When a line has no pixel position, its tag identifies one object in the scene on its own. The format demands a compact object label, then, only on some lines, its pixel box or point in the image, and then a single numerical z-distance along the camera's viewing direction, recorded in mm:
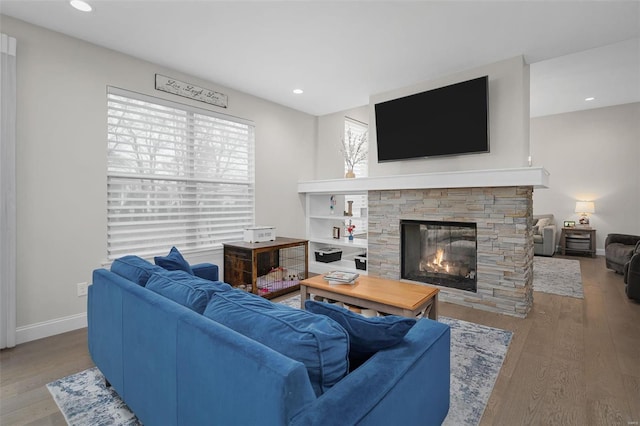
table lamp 6062
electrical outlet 2871
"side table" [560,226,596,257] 6039
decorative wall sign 3410
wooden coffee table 2285
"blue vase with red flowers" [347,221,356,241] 4746
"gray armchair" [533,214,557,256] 6055
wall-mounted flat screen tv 3354
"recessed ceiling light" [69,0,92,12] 2354
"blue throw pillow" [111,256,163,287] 1804
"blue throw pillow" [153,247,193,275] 2346
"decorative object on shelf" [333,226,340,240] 5086
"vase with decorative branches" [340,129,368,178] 4997
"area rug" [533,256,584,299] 3934
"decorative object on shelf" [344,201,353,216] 5070
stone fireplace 3137
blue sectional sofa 859
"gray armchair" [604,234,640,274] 4422
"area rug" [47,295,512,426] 1683
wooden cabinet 3678
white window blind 3141
